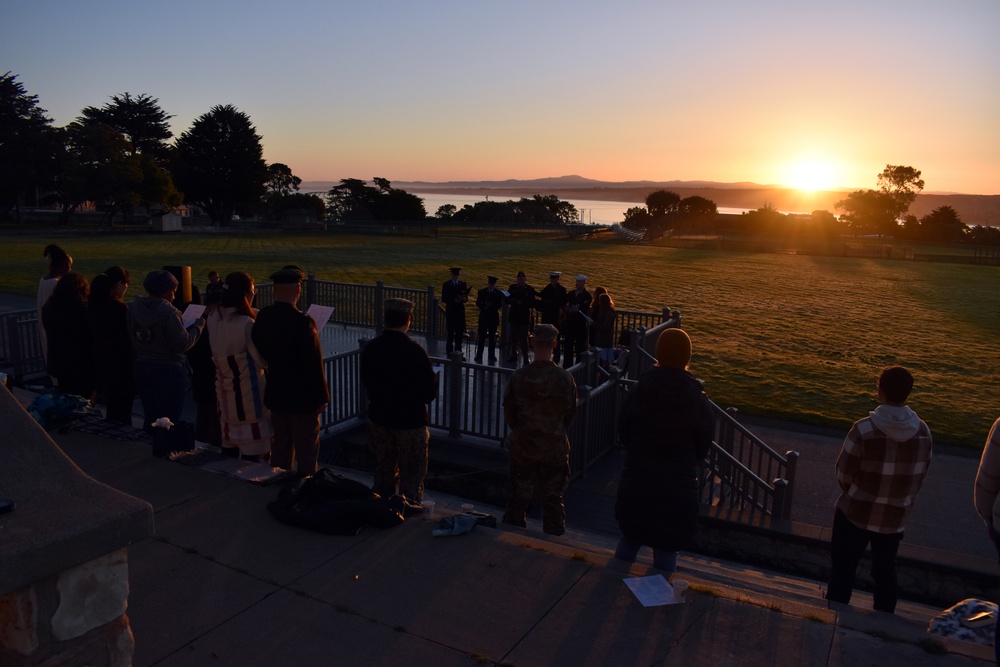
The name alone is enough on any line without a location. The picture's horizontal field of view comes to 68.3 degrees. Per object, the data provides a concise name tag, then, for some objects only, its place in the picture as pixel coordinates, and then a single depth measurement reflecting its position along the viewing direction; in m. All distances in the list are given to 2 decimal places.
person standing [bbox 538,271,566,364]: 13.52
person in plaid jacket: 4.54
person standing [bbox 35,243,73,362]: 7.96
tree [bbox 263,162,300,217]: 108.00
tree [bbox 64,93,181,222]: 59.78
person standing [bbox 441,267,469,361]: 13.75
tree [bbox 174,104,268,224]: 72.44
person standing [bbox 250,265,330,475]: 5.71
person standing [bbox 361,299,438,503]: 5.40
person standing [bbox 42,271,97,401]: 7.55
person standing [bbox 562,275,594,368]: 13.11
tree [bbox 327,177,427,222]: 78.38
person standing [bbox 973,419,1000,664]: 3.79
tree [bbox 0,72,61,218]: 58.56
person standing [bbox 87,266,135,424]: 7.34
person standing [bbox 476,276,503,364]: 13.59
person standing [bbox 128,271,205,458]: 6.58
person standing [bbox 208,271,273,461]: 5.95
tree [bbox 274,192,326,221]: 77.50
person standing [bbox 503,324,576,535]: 5.37
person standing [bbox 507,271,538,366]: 13.38
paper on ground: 4.12
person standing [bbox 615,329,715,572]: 4.34
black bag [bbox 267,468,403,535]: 4.84
